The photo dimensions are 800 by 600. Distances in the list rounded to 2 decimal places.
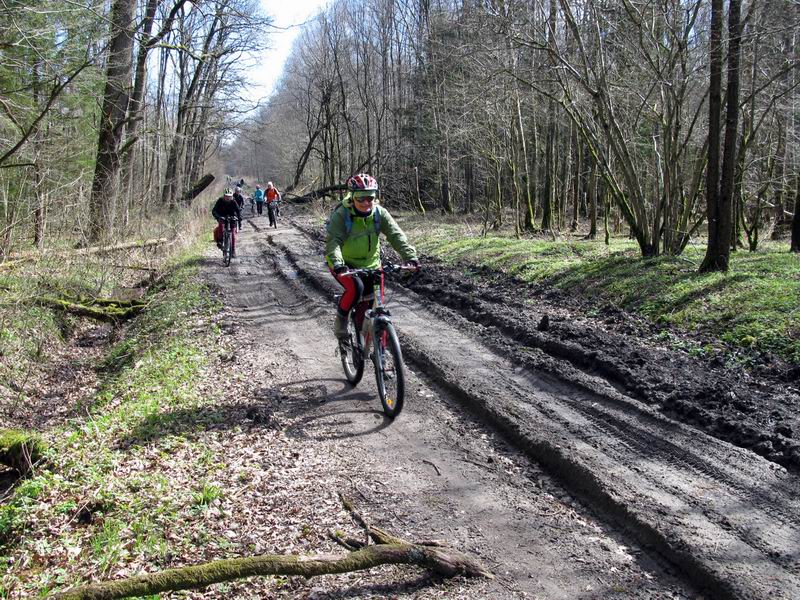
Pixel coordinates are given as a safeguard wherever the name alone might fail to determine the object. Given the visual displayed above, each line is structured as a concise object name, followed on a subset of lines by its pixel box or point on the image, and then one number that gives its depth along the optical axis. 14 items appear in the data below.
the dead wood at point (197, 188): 30.89
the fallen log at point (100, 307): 11.73
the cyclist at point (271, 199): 28.36
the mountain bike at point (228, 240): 17.55
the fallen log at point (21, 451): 5.11
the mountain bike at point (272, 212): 28.33
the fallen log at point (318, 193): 39.84
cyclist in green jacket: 6.35
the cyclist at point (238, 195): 21.58
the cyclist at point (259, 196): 33.81
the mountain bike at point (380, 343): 6.10
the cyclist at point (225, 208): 17.06
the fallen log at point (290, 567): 3.32
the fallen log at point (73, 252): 12.12
